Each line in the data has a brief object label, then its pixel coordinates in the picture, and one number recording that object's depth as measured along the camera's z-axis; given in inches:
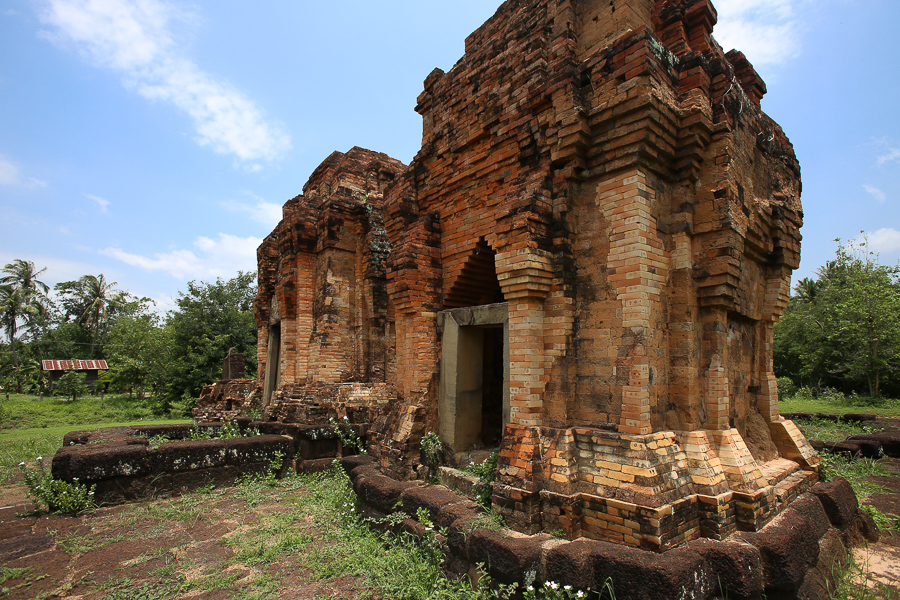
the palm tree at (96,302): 1590.8
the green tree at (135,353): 759.0
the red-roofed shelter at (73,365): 1167.4
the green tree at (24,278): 1425.9
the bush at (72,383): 884.6
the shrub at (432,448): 218.7
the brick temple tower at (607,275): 145.3
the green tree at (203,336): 711.1
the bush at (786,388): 804.0
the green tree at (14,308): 1362.0
